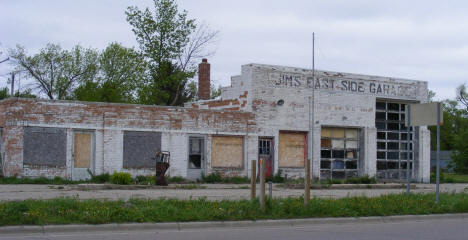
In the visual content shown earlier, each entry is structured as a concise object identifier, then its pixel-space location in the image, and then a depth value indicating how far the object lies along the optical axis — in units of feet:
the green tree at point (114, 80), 175.26
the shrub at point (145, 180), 83.53
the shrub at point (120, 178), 80.23
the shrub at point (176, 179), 92.77
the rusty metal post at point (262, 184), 48.52
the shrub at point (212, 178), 96.48
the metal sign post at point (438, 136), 59.42
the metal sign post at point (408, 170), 64.58
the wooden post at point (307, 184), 51.65
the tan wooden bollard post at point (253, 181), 50.57
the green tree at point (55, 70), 194.59
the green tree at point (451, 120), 261.85
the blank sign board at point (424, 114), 60.90
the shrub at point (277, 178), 100.58
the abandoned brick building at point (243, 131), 86.02
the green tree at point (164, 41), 136.36
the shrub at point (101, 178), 85.56
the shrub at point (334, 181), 96.91
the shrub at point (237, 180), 98.07
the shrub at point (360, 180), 99.46
